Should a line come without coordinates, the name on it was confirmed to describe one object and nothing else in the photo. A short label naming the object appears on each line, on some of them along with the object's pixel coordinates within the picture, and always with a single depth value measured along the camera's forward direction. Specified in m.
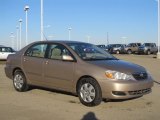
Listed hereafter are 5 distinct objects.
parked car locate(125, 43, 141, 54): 29.12
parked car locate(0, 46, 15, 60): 16.20
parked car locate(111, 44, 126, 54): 30.31
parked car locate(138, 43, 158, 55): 27.60
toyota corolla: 4.47
